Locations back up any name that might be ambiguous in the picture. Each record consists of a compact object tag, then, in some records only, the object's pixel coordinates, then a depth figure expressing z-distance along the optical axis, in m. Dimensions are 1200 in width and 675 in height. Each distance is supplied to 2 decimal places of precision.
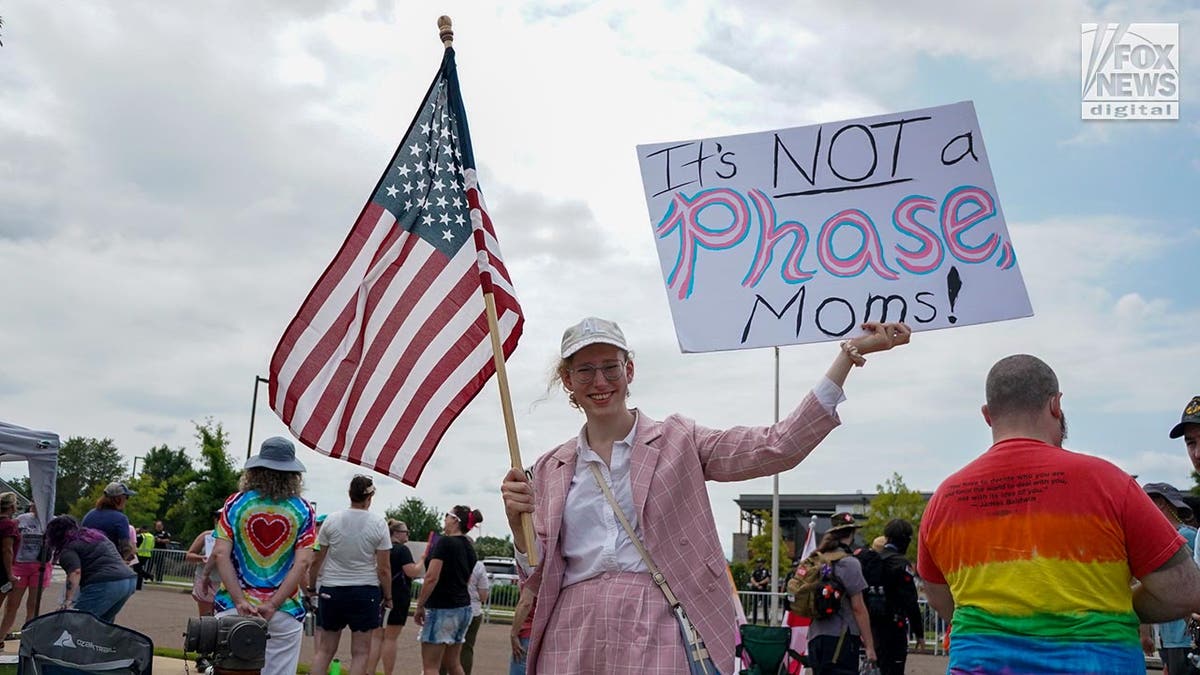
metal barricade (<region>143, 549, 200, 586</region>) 32.03
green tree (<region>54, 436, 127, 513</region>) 102.56
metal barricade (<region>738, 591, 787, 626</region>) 19.58
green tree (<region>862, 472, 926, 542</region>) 42.53
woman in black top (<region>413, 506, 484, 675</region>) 10.27
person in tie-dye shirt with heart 6.77
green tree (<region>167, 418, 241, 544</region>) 37.50
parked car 40.00
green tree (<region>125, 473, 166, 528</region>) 54.06
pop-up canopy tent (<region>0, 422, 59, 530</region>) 13.55
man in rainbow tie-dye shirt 3.30
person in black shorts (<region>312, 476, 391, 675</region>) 9.52
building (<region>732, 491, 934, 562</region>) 64.62
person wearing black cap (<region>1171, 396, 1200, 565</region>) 5.20
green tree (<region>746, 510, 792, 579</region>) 43.17
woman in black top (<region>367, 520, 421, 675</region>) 10.90
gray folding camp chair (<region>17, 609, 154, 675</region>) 6.38
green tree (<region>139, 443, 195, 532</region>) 93.06
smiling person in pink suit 3.43
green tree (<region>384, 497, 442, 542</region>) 71.03
